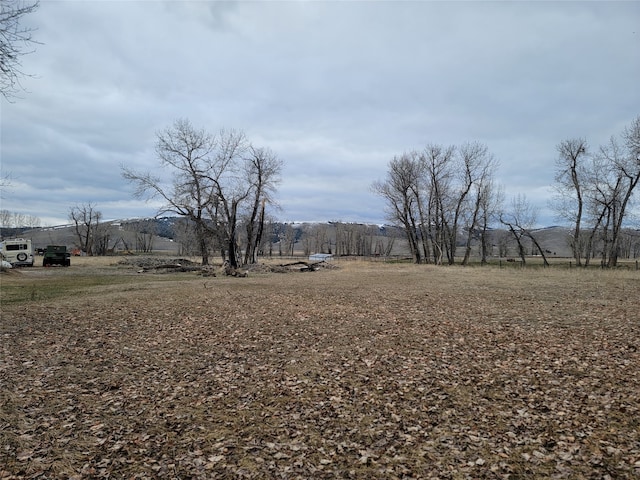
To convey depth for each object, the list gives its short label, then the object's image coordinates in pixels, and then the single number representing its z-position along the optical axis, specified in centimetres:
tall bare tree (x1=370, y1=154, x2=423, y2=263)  4784
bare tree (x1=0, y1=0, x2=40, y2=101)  647
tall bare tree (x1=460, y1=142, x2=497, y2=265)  4638
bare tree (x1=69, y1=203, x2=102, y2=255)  8143
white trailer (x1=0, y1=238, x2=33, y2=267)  3797
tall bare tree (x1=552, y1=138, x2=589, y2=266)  3900
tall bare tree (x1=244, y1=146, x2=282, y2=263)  3841
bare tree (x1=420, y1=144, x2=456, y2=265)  4781
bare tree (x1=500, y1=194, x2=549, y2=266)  4428
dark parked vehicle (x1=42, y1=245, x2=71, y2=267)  3828
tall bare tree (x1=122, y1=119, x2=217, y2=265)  3666
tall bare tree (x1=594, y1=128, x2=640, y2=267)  3491
